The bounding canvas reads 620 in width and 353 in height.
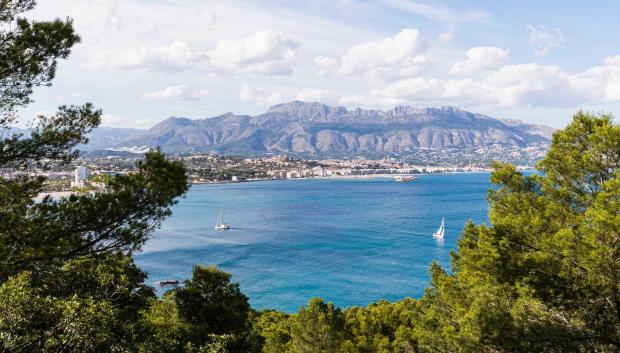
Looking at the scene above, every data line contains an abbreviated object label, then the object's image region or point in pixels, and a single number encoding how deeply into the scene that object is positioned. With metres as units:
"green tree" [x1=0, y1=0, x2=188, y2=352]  6.24
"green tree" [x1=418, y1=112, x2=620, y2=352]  7.63
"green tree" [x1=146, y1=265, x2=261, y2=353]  14.36
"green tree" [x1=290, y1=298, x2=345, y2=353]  15.57
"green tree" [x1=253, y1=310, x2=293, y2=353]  18.26
